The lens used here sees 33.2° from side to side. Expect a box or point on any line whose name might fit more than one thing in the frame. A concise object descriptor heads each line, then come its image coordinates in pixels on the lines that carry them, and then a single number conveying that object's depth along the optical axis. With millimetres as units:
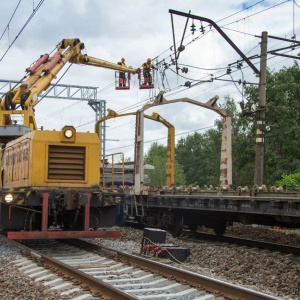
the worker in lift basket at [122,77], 25891
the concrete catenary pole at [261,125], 17703
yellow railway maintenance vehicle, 11133
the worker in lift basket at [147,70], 22844
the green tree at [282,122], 34469
